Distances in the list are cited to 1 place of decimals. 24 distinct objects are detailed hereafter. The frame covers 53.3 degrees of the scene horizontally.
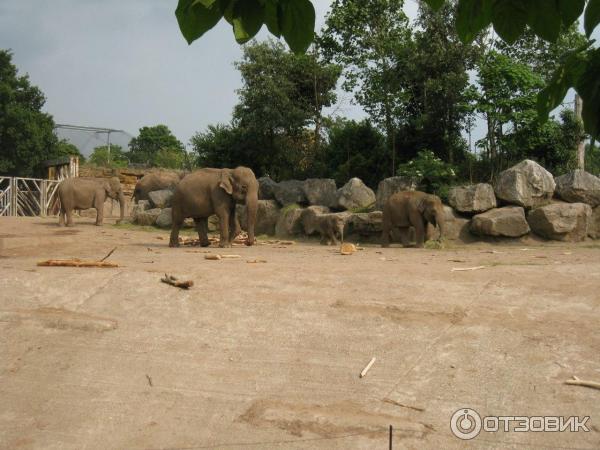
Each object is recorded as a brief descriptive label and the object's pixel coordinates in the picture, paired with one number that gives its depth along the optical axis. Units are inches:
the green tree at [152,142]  2409.0
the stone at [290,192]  733.9
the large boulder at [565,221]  564.4
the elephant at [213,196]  557.3
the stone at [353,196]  674.2
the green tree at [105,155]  1648.6
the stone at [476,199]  600.4
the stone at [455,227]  602.7
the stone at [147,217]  844.0
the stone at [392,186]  657.0
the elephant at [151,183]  1087.0
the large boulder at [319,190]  714.8
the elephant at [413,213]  565.9
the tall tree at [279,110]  860.6
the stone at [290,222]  691.4
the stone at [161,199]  900.6
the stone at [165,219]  822.5
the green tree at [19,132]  1400.1
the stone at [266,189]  771.4
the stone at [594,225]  586.9
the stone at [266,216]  747.4
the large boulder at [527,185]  586.2
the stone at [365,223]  640.4
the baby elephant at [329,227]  617.0
